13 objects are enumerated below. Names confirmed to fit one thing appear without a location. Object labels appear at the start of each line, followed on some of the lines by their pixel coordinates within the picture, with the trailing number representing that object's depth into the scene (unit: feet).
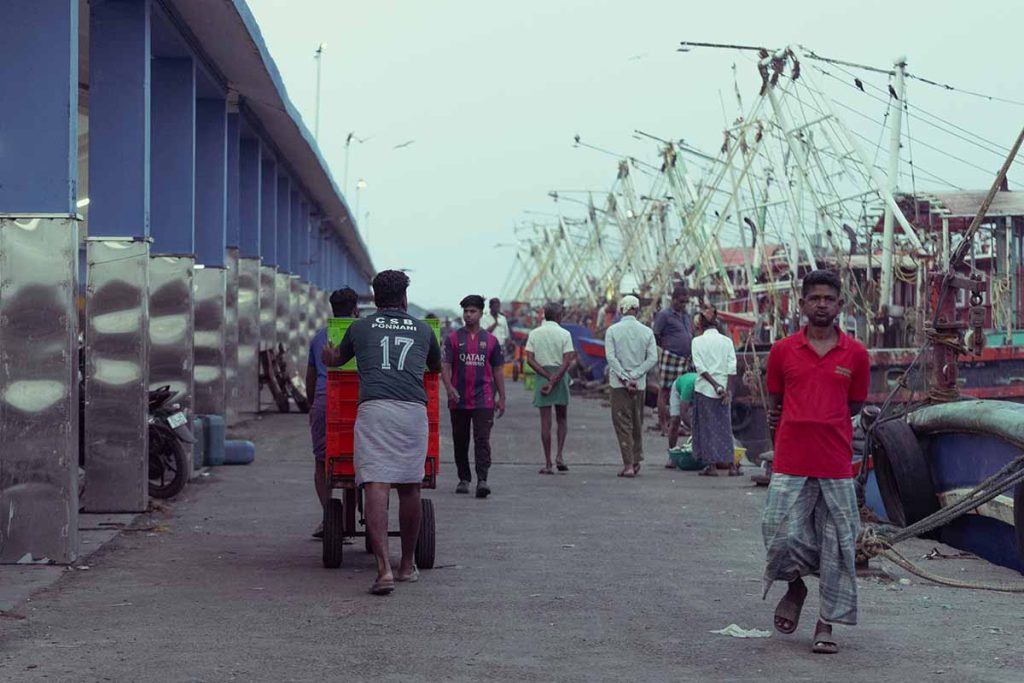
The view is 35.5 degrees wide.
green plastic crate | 33.37
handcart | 32.35
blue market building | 33.65
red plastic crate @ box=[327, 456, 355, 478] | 32.35
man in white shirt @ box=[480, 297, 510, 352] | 92.48
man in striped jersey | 48.01
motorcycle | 45.57
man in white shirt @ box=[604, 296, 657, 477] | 55.67
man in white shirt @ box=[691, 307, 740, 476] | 56.08
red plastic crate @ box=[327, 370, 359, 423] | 32.40
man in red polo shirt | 25.08
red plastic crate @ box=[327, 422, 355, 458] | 32.32
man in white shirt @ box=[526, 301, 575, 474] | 56.65
